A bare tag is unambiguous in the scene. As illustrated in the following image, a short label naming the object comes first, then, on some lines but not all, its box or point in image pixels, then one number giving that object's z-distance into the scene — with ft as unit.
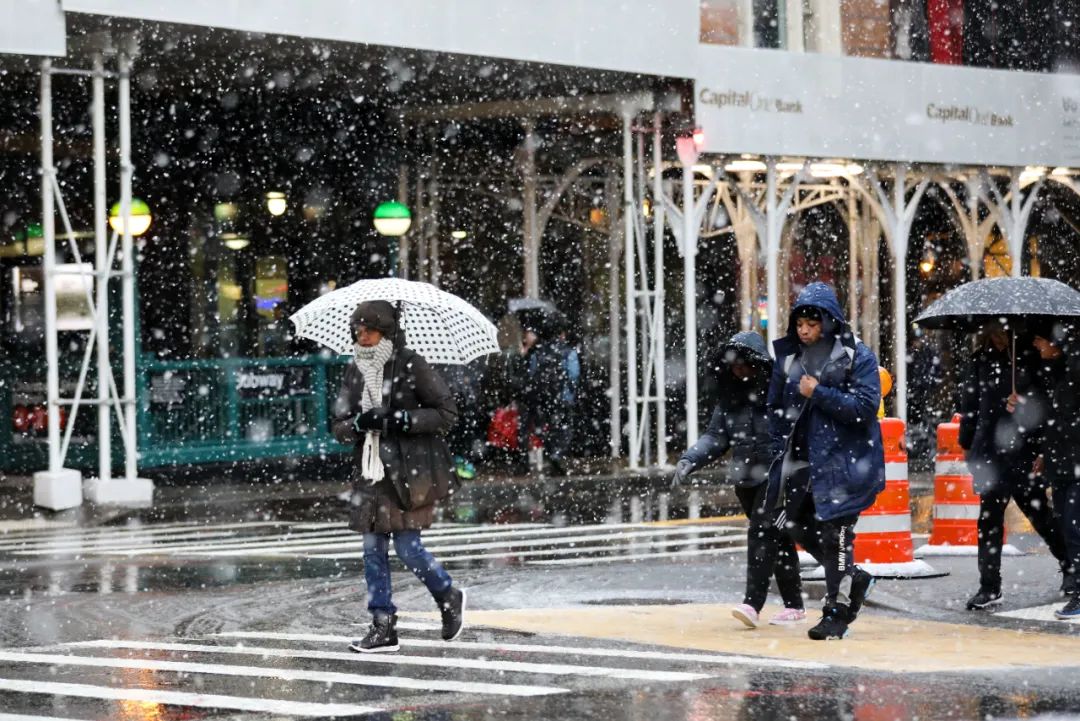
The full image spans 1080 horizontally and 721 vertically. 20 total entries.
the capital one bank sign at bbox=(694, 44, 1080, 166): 78.18
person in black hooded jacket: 35.24
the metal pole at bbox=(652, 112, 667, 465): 76.69
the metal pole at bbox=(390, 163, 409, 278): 83.66
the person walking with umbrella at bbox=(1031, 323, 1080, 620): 37.88
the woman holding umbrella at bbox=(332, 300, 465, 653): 33.24
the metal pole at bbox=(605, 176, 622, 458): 83.66
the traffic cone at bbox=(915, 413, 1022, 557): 46.44
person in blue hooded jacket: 33.60
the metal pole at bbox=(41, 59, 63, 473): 62.59
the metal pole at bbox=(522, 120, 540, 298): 82.99
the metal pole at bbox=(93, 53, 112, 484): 64.49
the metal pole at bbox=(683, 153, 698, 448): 76.84
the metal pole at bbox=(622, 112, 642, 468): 76.33
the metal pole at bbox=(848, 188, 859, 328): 94.89
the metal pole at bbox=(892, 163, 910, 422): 85.25
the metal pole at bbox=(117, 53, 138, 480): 65.05
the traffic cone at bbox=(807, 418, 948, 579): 42.65
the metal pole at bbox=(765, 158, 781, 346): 79.87
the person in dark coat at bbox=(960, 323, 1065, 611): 38.11
